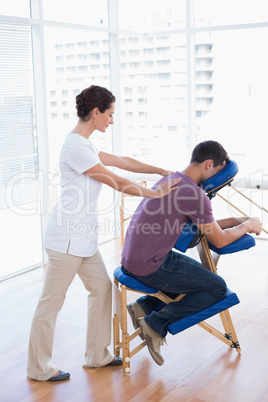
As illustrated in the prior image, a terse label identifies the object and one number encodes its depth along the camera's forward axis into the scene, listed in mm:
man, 2605
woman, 2604
